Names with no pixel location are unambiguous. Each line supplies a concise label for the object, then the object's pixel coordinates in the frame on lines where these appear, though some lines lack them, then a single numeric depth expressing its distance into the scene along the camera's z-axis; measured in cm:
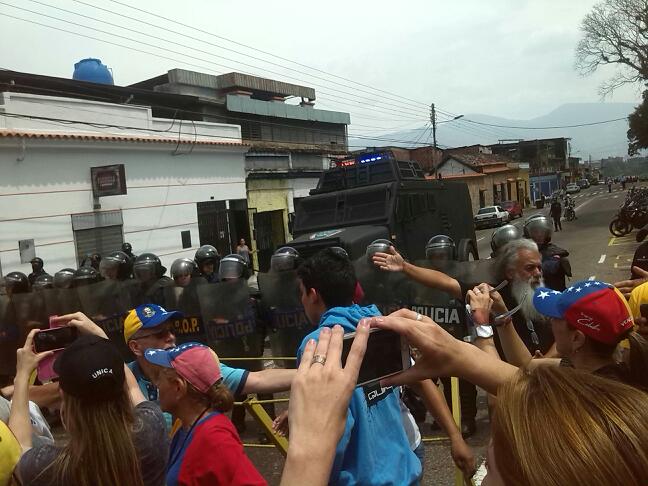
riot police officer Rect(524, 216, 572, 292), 571
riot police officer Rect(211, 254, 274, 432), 635
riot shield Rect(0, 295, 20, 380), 744
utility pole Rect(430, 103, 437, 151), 3938
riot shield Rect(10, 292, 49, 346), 769
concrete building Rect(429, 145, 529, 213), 5197
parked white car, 3638
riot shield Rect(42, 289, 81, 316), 785
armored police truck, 1083
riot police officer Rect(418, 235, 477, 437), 552
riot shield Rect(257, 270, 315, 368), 636
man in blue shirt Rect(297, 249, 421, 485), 206
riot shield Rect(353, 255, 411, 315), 616
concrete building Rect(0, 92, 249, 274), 1507
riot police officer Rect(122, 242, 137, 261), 1359
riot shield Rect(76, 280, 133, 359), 733
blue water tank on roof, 2188
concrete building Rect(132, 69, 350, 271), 2606
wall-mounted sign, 1666
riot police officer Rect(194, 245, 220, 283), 811
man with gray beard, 418
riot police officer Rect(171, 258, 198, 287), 706
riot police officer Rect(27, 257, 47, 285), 1209
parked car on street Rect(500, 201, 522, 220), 4113
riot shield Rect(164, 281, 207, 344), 655
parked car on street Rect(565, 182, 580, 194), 7008
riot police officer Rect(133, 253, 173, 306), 717
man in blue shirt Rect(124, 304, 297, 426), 286
